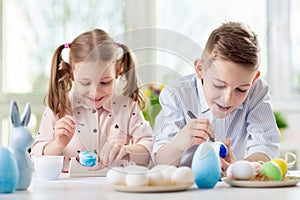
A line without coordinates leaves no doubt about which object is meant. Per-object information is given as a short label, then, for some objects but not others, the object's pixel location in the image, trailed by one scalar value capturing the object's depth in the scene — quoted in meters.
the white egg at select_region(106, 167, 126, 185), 1.72
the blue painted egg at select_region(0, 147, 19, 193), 1.70
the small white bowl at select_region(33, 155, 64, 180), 2.02
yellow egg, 1.86
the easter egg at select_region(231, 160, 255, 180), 1.81
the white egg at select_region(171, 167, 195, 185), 1.71
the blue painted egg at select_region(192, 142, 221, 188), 1.78
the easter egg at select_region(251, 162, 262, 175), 1.83
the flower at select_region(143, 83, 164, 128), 2.02
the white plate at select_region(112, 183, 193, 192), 1.68
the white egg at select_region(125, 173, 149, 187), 1.69
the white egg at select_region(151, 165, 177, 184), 1.70
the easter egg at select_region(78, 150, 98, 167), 2.05
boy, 2.00
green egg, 1.81
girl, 1.98
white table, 1.62
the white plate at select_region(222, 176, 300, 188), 1.78
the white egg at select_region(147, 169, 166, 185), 1.70
